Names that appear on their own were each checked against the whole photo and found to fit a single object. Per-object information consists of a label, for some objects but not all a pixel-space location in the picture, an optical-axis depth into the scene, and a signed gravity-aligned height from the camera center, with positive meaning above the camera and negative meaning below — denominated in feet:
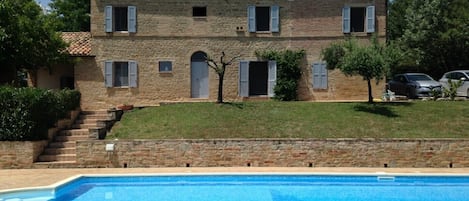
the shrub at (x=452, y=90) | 78.02 -1.02
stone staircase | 54.39 -6.45
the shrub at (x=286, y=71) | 82.74 +1.67
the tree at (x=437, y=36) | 123.44 +11.15
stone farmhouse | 83.05 +5.69
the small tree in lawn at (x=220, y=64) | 72.38 +2.57
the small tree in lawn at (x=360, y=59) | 66.39 +3.03
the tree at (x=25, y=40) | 67.41 +5.21
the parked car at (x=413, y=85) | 86.74 -0.41
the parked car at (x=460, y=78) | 83.51 +0.65
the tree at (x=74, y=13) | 141.79 +17.97
